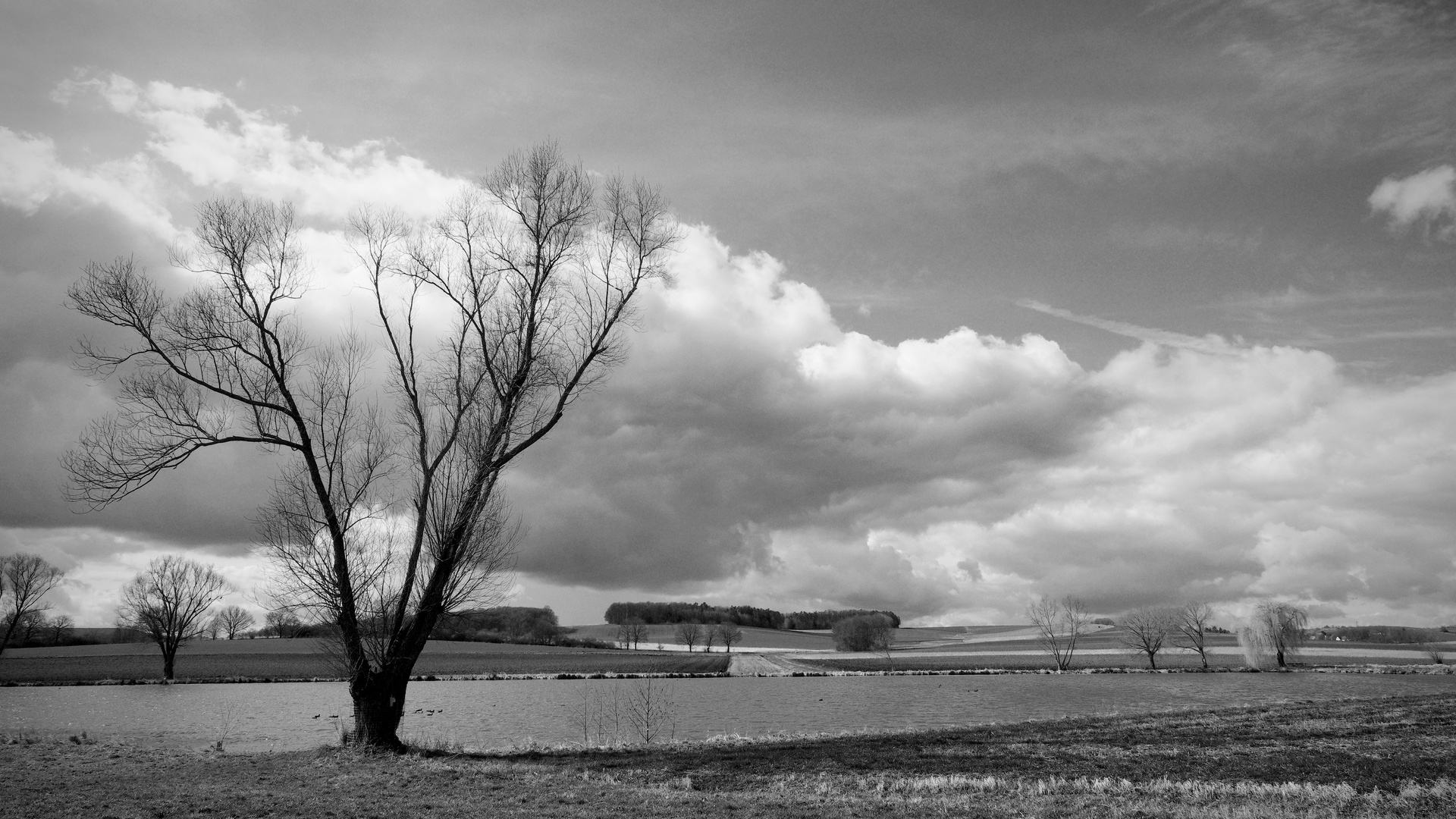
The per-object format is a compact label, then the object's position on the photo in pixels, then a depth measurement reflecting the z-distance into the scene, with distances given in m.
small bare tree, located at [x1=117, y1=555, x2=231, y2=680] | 62.47
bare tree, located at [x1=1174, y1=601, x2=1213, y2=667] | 80.88
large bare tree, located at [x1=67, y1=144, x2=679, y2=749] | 17.95
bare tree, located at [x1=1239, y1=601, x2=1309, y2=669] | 73.50
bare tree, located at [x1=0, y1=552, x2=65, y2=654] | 62.03
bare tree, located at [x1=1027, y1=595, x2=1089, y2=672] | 80.62
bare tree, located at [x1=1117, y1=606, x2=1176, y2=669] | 79.19
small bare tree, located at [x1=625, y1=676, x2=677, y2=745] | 26.95
